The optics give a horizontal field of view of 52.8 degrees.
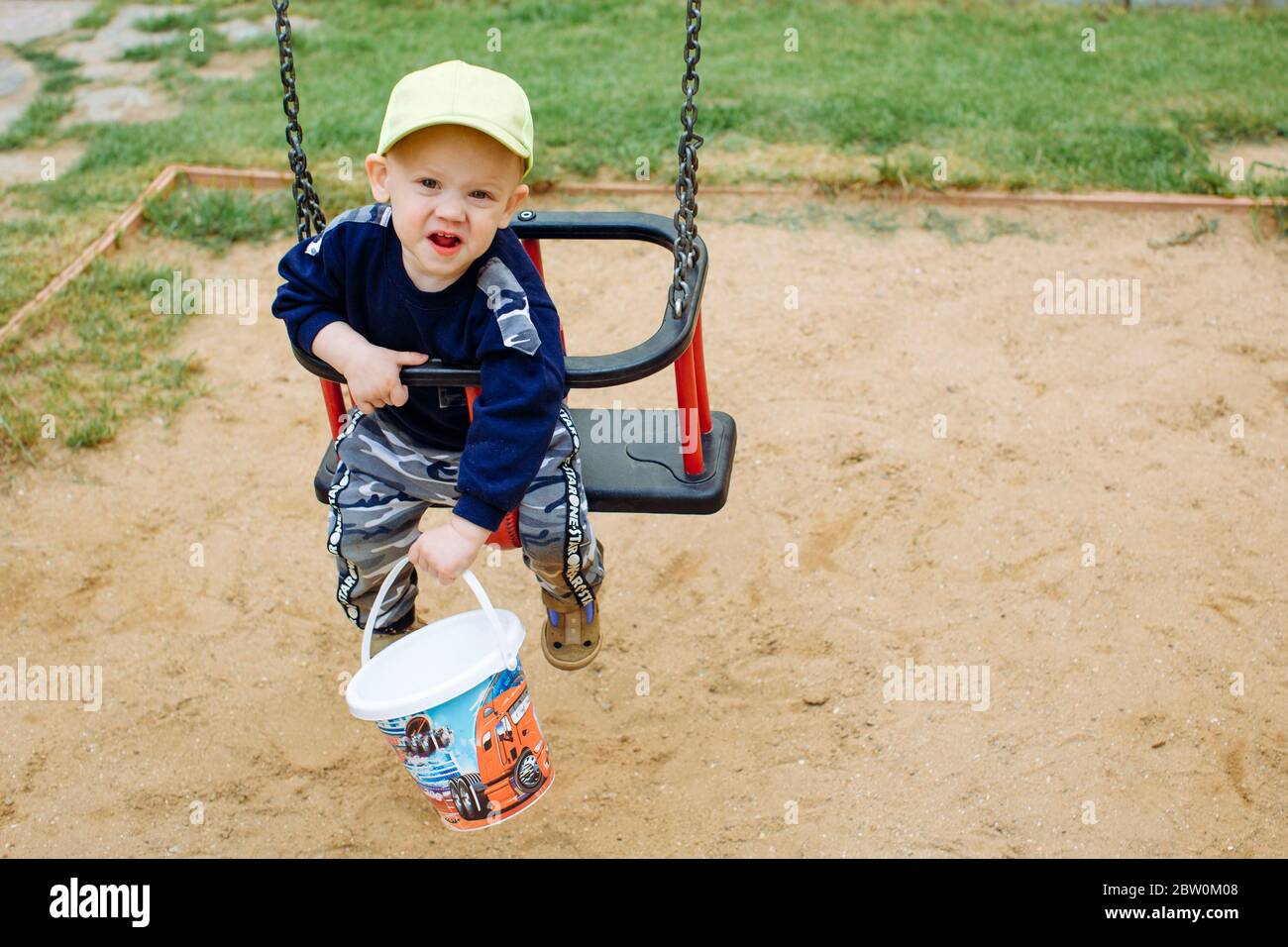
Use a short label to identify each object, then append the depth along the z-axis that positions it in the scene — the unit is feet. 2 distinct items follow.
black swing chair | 7.87
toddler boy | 7.33
